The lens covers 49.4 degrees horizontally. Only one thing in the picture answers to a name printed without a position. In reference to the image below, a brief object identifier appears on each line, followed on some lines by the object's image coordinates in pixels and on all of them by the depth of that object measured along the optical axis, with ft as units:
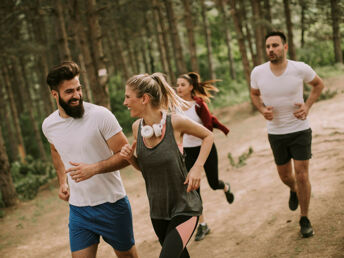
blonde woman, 10.42
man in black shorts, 16.08
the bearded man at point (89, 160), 11.38
